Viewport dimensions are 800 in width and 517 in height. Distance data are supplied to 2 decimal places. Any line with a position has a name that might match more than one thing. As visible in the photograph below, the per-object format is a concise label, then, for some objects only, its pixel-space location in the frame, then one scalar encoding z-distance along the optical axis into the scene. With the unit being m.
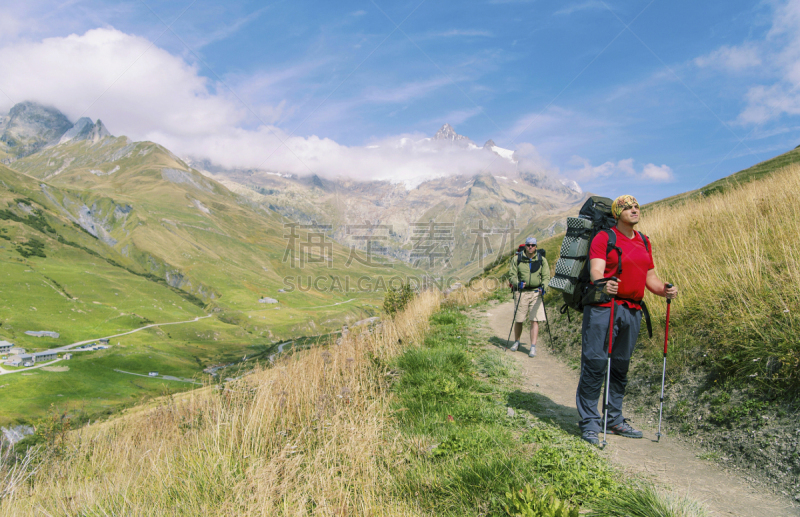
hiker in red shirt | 4.91
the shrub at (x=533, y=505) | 2.92
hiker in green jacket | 9.99
